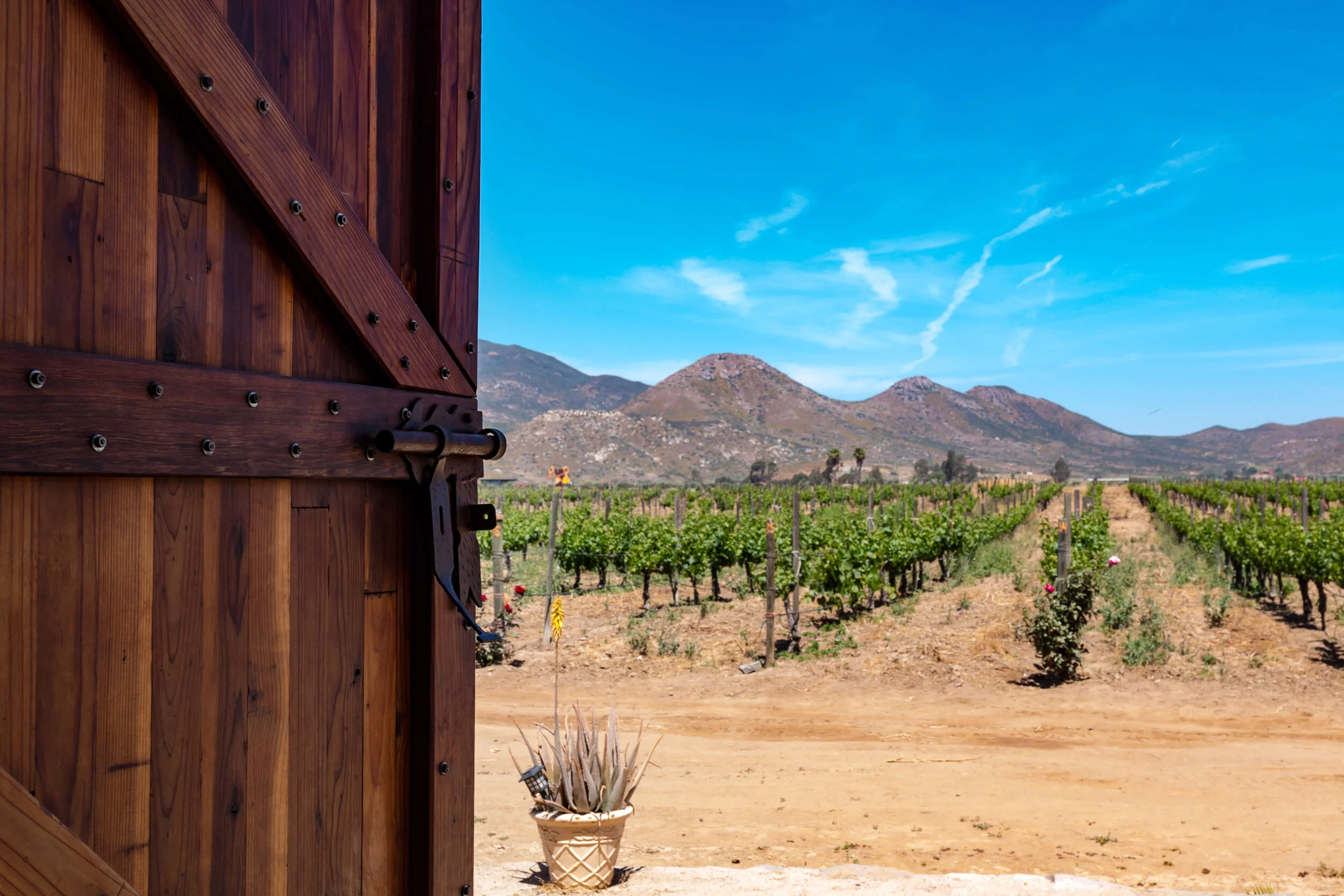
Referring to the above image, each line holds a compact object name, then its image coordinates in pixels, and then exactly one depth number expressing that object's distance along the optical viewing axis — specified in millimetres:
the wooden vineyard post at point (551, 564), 11828
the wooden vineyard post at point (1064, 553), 11508
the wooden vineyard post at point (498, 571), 12602
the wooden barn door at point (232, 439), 1287
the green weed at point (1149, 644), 11375
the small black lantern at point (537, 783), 4523
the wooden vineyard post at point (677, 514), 21683
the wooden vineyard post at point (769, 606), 11875
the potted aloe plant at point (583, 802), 4645
